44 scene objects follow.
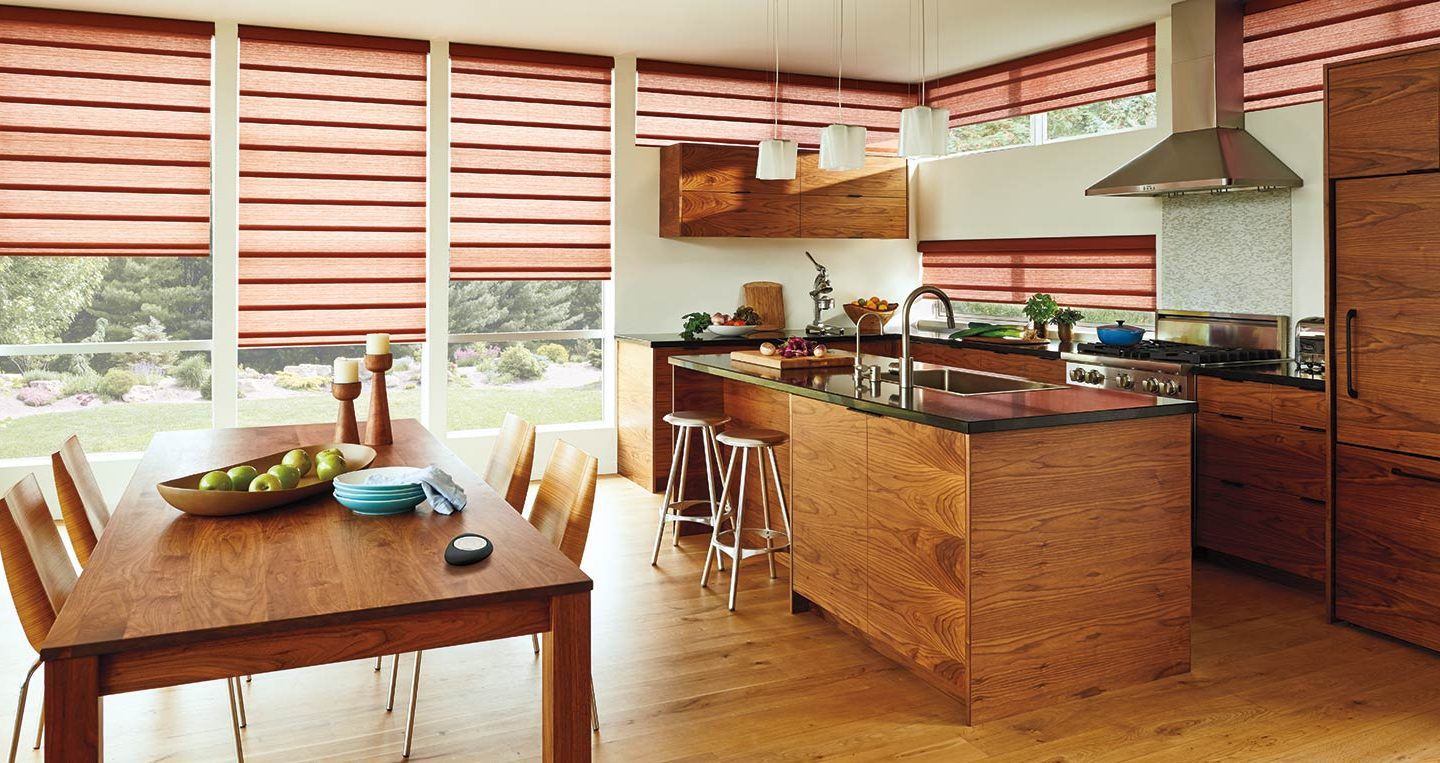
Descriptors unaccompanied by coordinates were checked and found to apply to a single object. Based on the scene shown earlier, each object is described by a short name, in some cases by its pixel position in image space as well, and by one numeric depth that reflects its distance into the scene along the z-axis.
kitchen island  3.10
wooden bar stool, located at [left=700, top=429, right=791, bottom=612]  4.33
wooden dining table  1.74
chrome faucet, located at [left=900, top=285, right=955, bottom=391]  3.47
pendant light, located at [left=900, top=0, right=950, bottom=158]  4.13
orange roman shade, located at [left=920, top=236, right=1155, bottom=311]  6.04
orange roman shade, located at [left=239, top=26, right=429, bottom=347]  6.01
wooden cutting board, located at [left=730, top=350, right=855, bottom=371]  4.38
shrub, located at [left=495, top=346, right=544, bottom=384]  9.53
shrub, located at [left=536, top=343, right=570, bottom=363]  9.87
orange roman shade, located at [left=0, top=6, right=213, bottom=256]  5.54
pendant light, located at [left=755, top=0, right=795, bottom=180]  5.05
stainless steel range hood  5.04
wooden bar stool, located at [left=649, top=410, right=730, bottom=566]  4.81
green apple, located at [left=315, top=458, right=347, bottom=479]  2.84
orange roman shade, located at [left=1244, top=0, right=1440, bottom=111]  4.68
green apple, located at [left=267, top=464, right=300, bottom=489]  2.67
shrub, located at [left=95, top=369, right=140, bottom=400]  8.85
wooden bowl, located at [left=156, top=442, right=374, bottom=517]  2.51
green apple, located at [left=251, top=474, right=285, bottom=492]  2.63
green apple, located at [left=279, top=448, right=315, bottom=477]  2.81
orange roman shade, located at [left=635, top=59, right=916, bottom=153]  6.90
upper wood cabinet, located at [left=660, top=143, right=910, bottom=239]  6.67
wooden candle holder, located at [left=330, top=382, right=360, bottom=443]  3.48
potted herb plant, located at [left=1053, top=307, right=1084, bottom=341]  6.13
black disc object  2.12
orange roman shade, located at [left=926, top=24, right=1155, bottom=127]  5.96
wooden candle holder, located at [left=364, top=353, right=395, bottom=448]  3.57
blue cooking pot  5.49
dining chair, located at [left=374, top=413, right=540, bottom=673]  3.44
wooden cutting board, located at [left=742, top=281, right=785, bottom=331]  7.27
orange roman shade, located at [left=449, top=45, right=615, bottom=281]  6.47
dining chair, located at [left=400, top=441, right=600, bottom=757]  2.68
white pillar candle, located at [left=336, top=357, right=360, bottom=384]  3.47
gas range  4.84
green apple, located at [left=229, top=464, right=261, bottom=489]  2.63
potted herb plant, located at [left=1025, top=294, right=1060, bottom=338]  6.17
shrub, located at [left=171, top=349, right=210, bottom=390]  9.23
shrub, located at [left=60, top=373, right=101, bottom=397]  8.95
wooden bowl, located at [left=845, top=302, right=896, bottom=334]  7.03
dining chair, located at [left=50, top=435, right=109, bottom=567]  2.91
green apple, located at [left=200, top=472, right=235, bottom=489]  2.57
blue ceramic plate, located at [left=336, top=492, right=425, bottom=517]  2.56
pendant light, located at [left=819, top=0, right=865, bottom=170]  4.54
